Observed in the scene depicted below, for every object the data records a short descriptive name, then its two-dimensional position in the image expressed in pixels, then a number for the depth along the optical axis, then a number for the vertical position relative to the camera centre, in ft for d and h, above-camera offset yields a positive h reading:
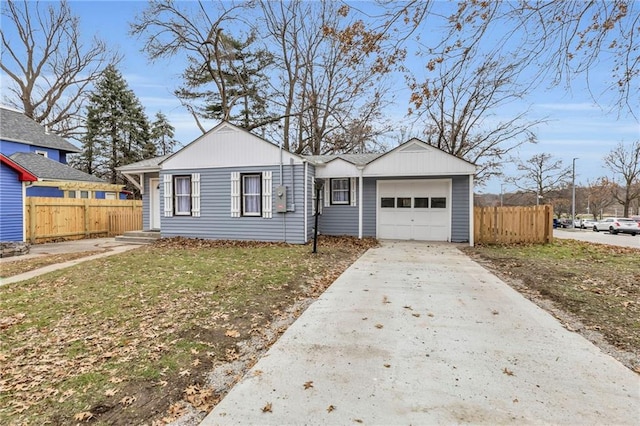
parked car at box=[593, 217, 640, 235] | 76.43 -4.63
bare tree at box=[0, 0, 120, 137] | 78.07 +38.41
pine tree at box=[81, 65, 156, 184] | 96.12 +24.55
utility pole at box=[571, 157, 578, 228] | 107.86 +6.25
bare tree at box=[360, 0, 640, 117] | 13.01 +7.29
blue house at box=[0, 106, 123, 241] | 54.35 +8.70
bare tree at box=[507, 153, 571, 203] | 111.55 +11.21
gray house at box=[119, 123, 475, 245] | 37.47 +1.97
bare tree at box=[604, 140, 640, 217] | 106.63 +13.90
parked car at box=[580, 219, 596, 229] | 108.91 -5.91
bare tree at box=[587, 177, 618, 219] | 120.77 +5.41
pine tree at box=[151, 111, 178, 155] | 111.27 +26.01
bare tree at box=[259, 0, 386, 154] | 65.31 +26.02
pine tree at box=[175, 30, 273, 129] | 68.95 +28.94
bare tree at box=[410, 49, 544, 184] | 63.10 +17.03
